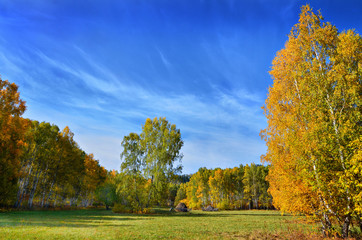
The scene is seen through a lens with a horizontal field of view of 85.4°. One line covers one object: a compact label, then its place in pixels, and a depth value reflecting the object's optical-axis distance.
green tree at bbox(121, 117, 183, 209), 39.04
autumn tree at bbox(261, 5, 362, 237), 10.98
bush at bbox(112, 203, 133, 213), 38.94
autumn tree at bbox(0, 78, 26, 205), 26.19
